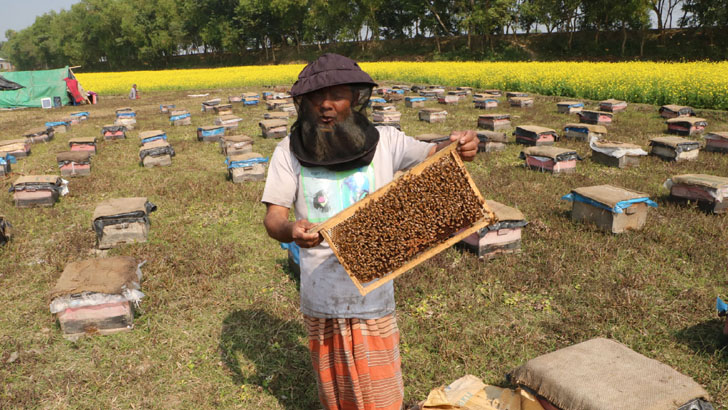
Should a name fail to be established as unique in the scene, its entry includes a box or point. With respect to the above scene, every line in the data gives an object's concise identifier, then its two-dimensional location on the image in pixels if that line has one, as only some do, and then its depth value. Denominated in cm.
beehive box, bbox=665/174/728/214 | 670
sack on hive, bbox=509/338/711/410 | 259
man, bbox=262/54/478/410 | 246
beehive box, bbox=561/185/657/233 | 615
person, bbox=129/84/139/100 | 2894
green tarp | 2719
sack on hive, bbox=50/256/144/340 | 446
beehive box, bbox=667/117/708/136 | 1226
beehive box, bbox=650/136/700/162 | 966
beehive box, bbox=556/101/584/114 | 1633
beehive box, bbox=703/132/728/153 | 1020
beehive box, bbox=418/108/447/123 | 1563
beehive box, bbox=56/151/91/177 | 1067
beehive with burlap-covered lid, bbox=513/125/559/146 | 1145
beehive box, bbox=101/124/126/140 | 1534
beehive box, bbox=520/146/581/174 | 928
